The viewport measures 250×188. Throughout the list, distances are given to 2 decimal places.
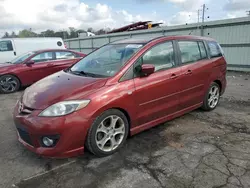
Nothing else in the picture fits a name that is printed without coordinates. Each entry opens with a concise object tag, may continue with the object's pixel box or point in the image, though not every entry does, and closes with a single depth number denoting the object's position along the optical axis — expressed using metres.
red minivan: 2.85
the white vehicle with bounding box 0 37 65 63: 11.84
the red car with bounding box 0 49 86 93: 7.58
